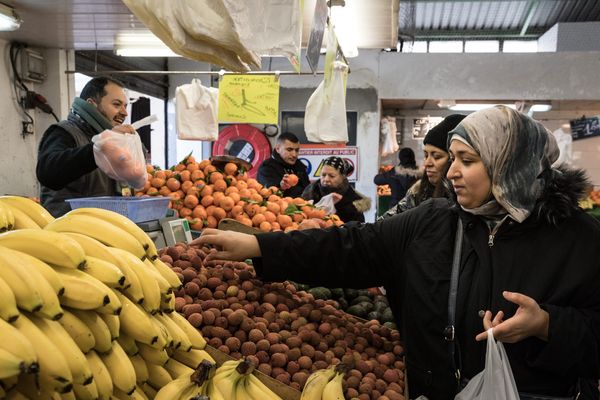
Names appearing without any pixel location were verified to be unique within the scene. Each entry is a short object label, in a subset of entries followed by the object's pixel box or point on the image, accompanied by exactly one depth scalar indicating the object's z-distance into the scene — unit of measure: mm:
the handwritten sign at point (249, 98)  4742
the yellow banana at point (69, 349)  1016
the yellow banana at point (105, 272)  1192
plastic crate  2500
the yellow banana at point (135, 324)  1241
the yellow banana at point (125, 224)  1533
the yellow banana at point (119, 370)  1161
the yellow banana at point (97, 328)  1136
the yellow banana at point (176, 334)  1425
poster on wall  8695
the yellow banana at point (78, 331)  1086
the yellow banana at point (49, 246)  1144
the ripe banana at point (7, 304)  956
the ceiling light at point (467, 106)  9203
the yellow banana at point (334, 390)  1504
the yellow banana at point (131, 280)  1272
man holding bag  3119
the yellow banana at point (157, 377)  1401
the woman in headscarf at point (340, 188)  5328
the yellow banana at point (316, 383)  1521
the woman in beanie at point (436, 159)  3201
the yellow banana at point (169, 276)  1528
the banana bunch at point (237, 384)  1390
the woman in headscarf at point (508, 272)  1705
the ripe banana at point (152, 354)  1334
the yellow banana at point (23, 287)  991
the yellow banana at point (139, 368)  1321
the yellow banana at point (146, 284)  1322
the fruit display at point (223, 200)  3678
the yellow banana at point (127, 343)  1277
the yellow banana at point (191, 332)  1548
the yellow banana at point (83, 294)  1095
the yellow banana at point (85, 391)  1049
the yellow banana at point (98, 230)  1430
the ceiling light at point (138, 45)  5457
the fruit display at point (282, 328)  1750
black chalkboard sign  9320
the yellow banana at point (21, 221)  1444
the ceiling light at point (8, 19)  4313
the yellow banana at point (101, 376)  1110
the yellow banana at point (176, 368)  1454
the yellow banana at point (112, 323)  1177
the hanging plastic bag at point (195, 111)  5512
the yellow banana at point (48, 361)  960
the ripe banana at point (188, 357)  1541
